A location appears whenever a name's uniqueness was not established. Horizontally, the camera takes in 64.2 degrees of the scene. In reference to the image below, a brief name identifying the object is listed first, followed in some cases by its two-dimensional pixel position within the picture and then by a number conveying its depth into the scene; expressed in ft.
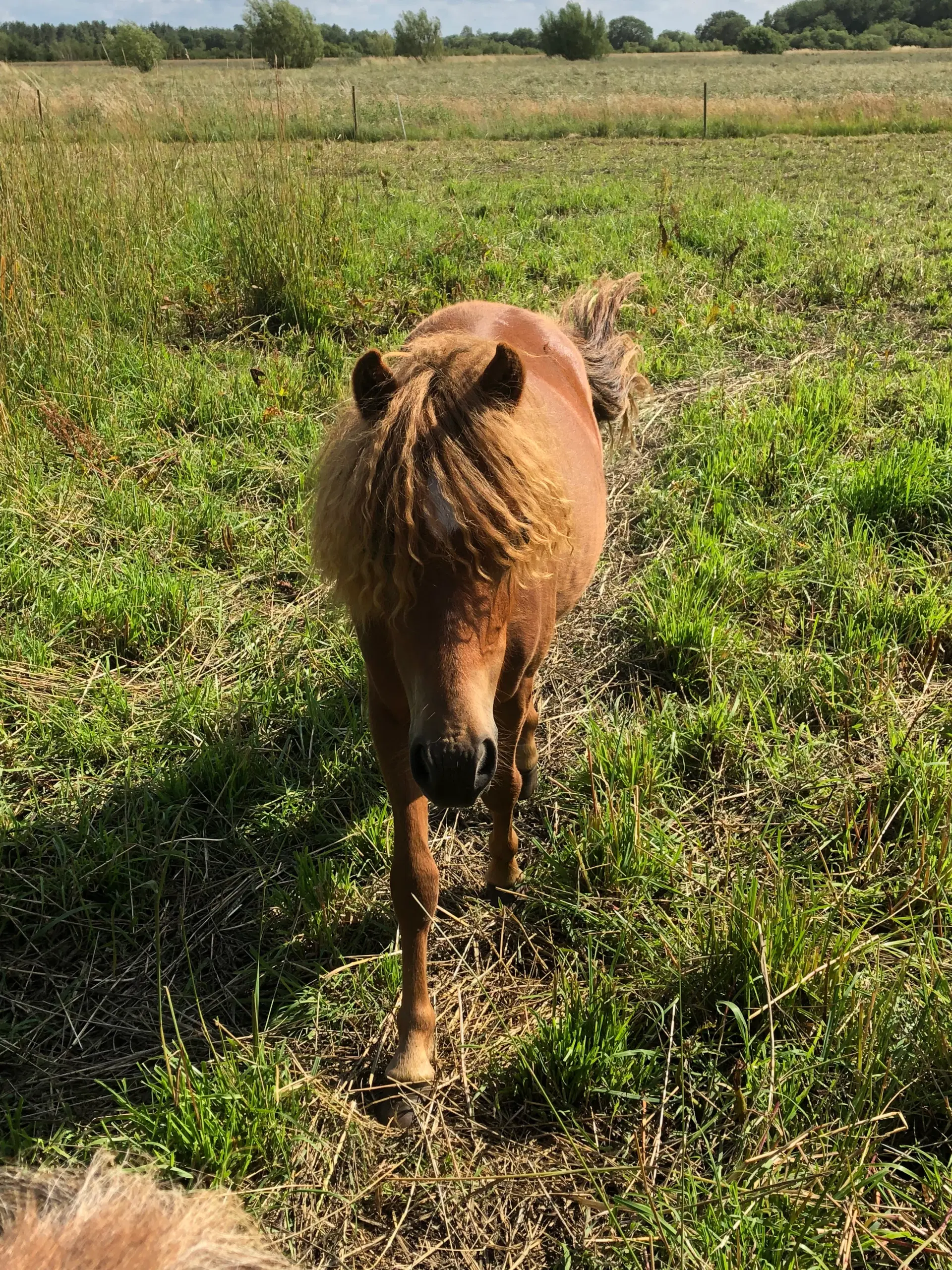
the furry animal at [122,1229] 2.64
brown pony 5.21
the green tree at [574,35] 197.88
